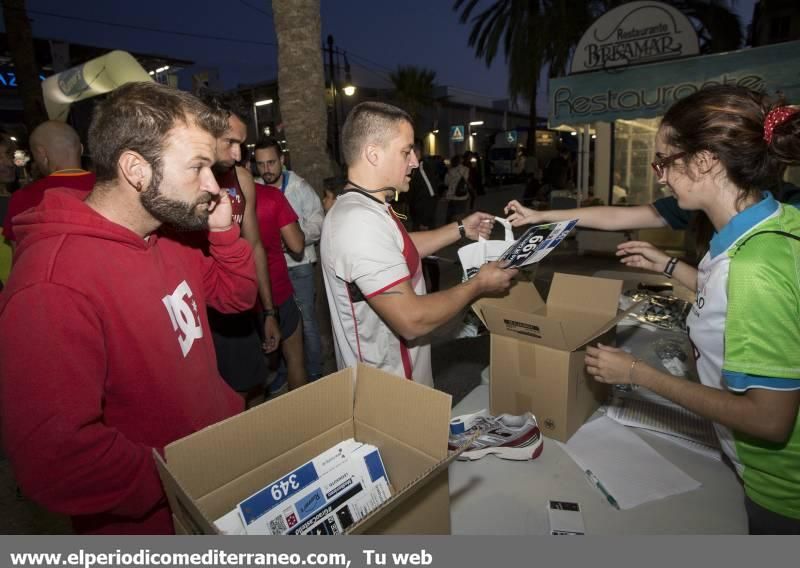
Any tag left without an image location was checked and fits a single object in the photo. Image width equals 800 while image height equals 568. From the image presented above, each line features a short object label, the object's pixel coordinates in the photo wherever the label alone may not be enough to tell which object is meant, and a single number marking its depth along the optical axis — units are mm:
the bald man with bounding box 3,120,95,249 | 2725
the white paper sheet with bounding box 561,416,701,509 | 1433
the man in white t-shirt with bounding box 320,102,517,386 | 1691
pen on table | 1400
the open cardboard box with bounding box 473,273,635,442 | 1642
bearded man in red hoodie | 1031
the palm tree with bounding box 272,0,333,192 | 3727
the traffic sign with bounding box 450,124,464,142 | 24105
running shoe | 1585
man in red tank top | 2854
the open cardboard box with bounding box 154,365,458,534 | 892
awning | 5715
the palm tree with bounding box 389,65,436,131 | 34203
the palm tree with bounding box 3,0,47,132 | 7230
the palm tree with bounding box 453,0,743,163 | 16248
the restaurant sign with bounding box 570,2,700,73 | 7391
